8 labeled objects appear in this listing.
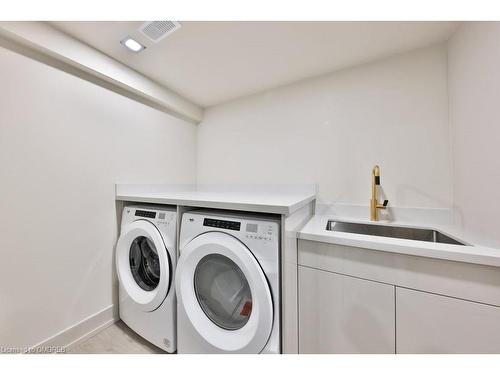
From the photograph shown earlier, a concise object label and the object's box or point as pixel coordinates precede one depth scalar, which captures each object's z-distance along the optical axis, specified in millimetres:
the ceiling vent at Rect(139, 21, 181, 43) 1113
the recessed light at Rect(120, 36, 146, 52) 1232
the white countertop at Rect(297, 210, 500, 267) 745
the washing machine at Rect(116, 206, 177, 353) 1175
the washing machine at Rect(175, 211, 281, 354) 856
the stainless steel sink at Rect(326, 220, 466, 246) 1246
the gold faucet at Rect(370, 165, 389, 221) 1407
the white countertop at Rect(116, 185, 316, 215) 891
